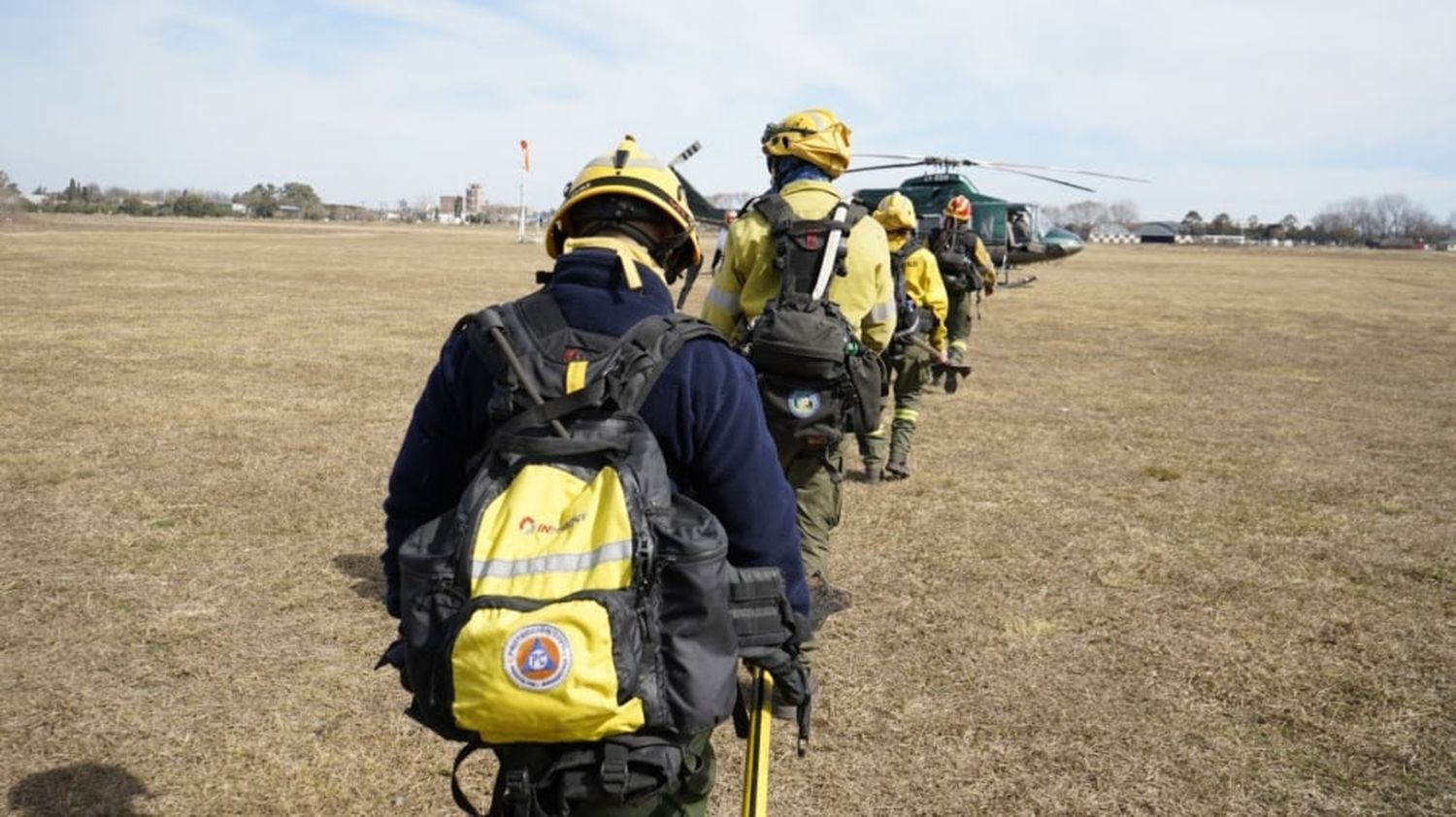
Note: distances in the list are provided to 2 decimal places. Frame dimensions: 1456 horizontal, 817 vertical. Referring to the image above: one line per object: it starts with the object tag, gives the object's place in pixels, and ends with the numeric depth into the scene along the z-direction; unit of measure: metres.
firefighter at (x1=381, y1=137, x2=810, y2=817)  2.13
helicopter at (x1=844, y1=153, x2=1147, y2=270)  20.14
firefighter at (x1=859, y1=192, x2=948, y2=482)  7.89
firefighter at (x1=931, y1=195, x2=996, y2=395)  10.60
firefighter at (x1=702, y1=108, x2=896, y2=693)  4.41
